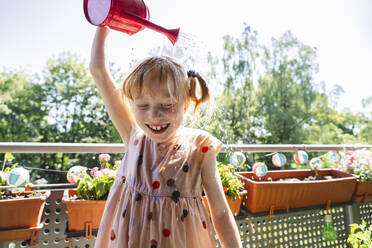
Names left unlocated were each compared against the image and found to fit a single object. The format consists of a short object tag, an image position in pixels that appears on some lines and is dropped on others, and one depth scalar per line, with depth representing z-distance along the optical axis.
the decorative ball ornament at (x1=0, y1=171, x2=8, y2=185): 0.86
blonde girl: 0.59
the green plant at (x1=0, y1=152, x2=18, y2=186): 0.87
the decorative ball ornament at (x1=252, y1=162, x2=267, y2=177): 1.17
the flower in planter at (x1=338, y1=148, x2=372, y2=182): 1.33
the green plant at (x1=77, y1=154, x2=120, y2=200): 0.83
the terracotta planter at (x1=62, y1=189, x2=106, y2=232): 0.80
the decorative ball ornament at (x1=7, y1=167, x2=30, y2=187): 0.82
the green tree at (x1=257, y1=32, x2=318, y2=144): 11.85
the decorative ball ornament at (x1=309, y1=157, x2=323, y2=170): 1.38
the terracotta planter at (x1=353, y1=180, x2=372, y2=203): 1.29
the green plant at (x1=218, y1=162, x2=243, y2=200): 0.96
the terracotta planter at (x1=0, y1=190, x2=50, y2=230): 0.73
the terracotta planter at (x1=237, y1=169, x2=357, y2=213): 1.05
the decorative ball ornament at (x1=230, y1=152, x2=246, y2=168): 1.12
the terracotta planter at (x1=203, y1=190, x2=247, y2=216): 0.96
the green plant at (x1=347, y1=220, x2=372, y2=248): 1.01
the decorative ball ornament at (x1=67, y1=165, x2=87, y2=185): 0.94
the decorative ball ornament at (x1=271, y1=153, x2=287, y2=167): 1.39
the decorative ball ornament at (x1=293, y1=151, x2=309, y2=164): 1.36
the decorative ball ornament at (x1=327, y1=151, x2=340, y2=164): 1.52
